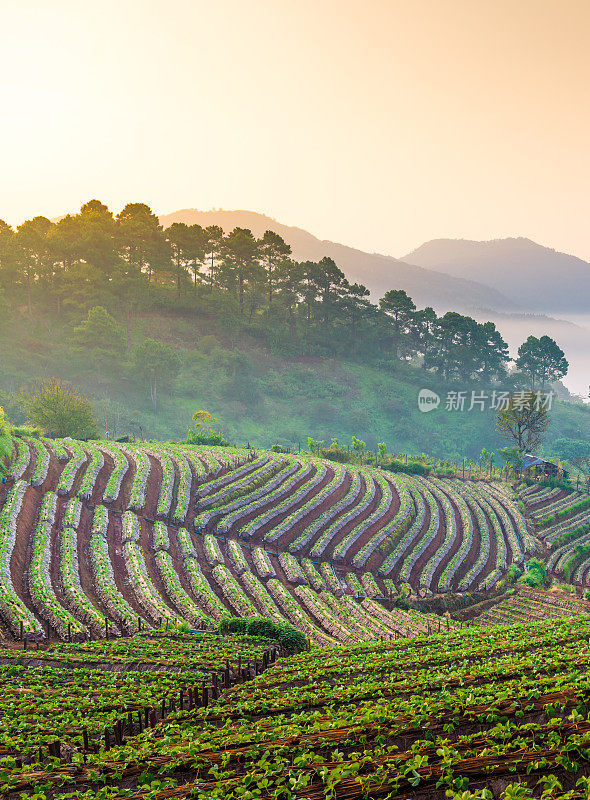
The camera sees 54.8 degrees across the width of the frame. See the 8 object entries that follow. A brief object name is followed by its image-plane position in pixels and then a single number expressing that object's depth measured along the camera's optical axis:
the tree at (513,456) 75.12
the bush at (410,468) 73.06
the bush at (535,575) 42.58
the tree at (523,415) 84.25
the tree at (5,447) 41.69
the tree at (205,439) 68.56
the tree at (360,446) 77.41
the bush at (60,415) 67.75
